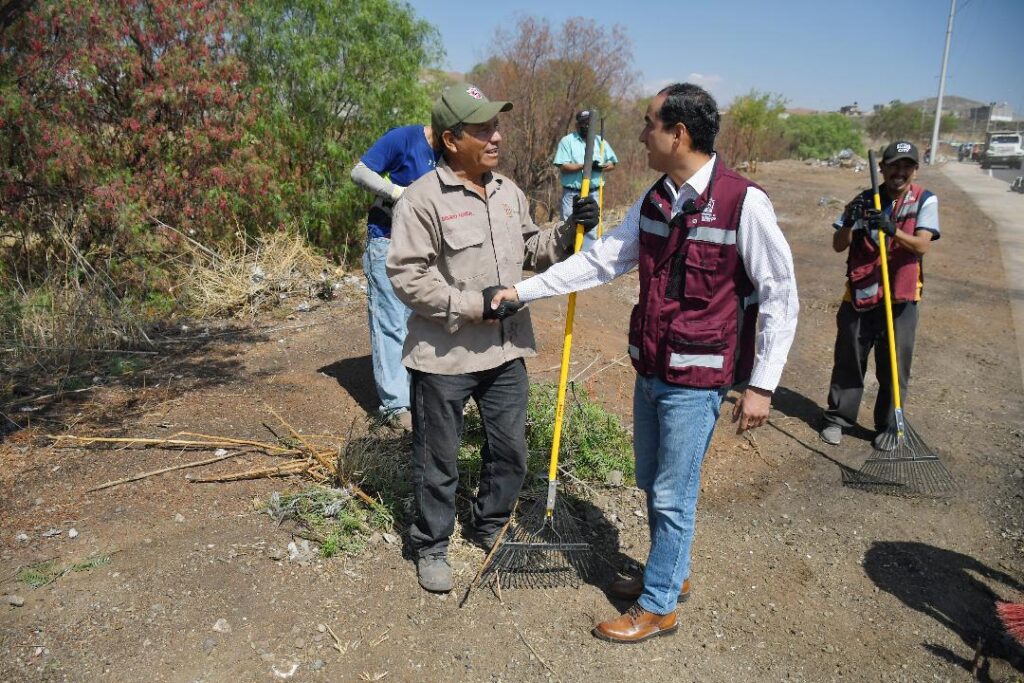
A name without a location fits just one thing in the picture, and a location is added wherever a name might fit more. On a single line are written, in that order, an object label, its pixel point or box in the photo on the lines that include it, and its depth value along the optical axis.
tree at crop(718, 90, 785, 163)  22.11
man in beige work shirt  2.93
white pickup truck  34.62
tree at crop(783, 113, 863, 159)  35.22
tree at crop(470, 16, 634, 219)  12.03
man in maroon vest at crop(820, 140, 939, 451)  4.69
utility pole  32.78
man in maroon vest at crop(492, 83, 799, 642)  2.53
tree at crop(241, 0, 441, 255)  8.23
